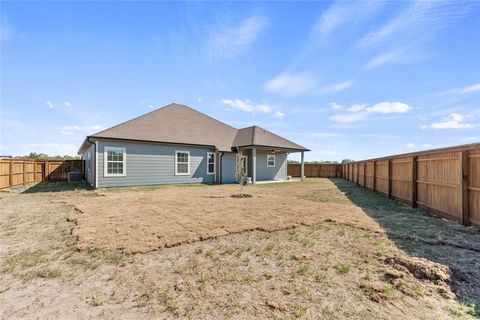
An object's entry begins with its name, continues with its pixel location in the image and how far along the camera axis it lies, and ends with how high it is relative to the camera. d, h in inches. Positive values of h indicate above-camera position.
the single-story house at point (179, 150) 517.0 +35.8
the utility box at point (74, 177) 678.8 -41.8
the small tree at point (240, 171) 444.5 -15.1
